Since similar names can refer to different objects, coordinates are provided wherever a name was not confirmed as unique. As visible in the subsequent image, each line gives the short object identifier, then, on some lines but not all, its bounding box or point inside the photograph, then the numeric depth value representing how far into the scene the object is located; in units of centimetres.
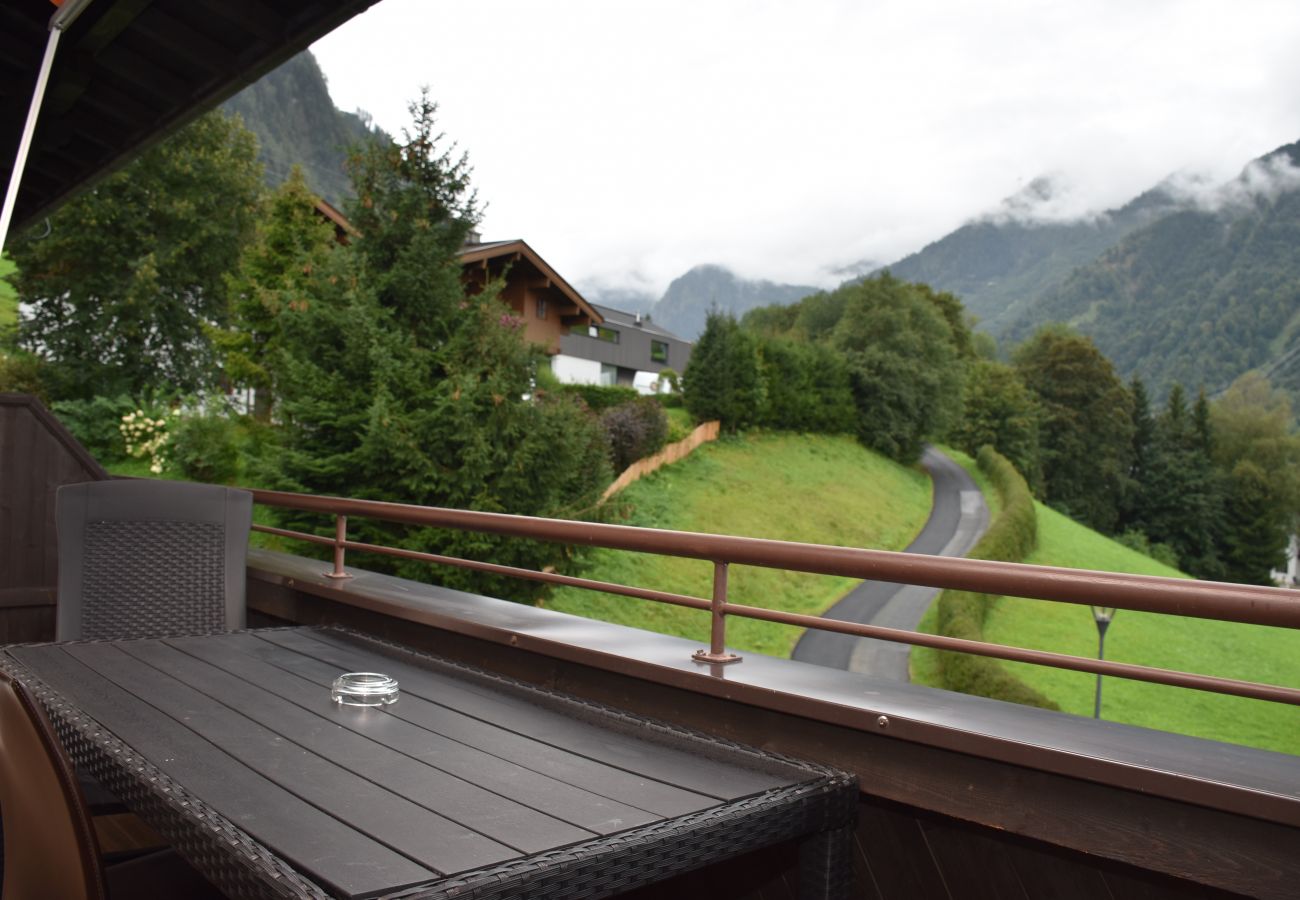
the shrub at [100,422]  1535
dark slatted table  108
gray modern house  3469
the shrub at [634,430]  1955
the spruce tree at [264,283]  1417
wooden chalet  2030
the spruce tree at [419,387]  838
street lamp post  1199
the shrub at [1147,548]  4338
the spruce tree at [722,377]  2517
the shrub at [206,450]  1384
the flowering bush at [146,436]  1454
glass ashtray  176
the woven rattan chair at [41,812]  97
